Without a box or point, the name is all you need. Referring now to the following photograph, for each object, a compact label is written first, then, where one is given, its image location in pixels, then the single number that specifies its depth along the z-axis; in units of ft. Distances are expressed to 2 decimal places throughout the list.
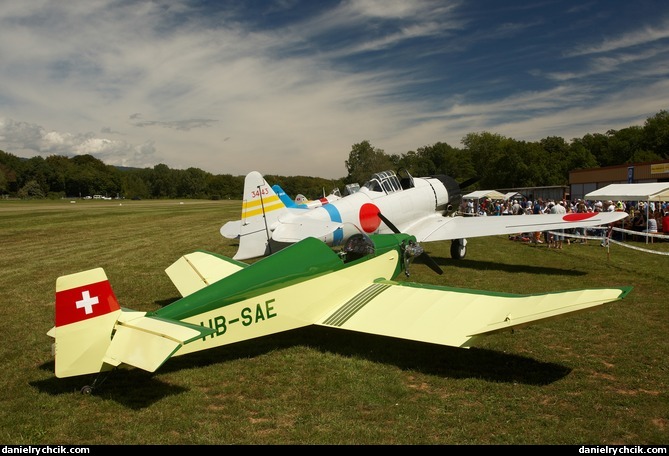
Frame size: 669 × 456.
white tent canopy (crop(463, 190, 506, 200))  126.72
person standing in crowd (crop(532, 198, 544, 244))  67.06
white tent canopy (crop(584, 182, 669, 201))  52.47
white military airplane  30.50
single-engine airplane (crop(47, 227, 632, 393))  12.91
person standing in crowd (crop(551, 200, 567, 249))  47.80
